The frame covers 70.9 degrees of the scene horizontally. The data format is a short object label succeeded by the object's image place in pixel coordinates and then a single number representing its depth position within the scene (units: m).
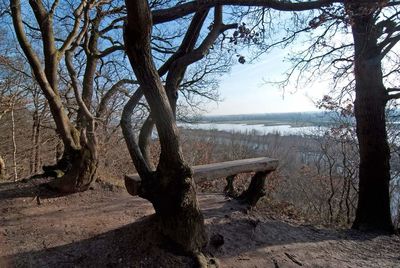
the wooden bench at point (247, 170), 3.76
